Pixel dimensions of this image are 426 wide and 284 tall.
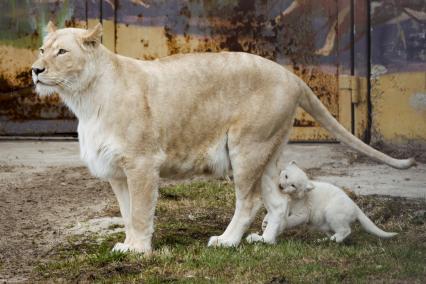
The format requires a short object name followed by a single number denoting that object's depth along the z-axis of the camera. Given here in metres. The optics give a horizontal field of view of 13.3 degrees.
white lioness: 11.53
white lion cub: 12.45
